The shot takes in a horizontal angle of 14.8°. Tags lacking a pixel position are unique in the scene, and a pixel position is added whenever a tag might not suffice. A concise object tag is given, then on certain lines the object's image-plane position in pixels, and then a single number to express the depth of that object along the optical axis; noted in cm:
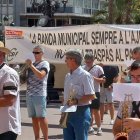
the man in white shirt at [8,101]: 516
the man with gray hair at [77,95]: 666
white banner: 1223
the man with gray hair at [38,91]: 873
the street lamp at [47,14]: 2523
